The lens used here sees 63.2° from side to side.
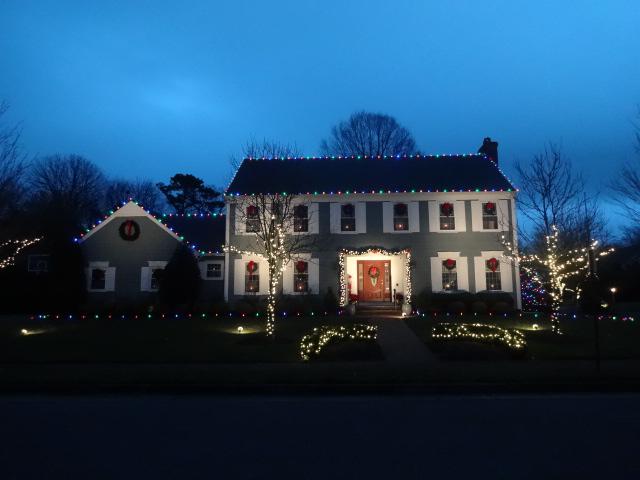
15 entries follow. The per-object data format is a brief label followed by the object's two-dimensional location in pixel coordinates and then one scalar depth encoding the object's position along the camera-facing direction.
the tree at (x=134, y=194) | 53.31
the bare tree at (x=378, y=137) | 38.41
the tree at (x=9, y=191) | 14.69
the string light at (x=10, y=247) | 17.14
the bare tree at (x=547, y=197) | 16.77
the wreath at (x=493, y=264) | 24.30
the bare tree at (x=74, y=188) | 44.03
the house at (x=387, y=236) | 24.34
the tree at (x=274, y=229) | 17.34
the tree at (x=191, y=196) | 52.19
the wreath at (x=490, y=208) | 24.39
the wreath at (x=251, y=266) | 24.97
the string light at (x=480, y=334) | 13.78
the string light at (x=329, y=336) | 13.44
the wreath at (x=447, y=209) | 24.64
